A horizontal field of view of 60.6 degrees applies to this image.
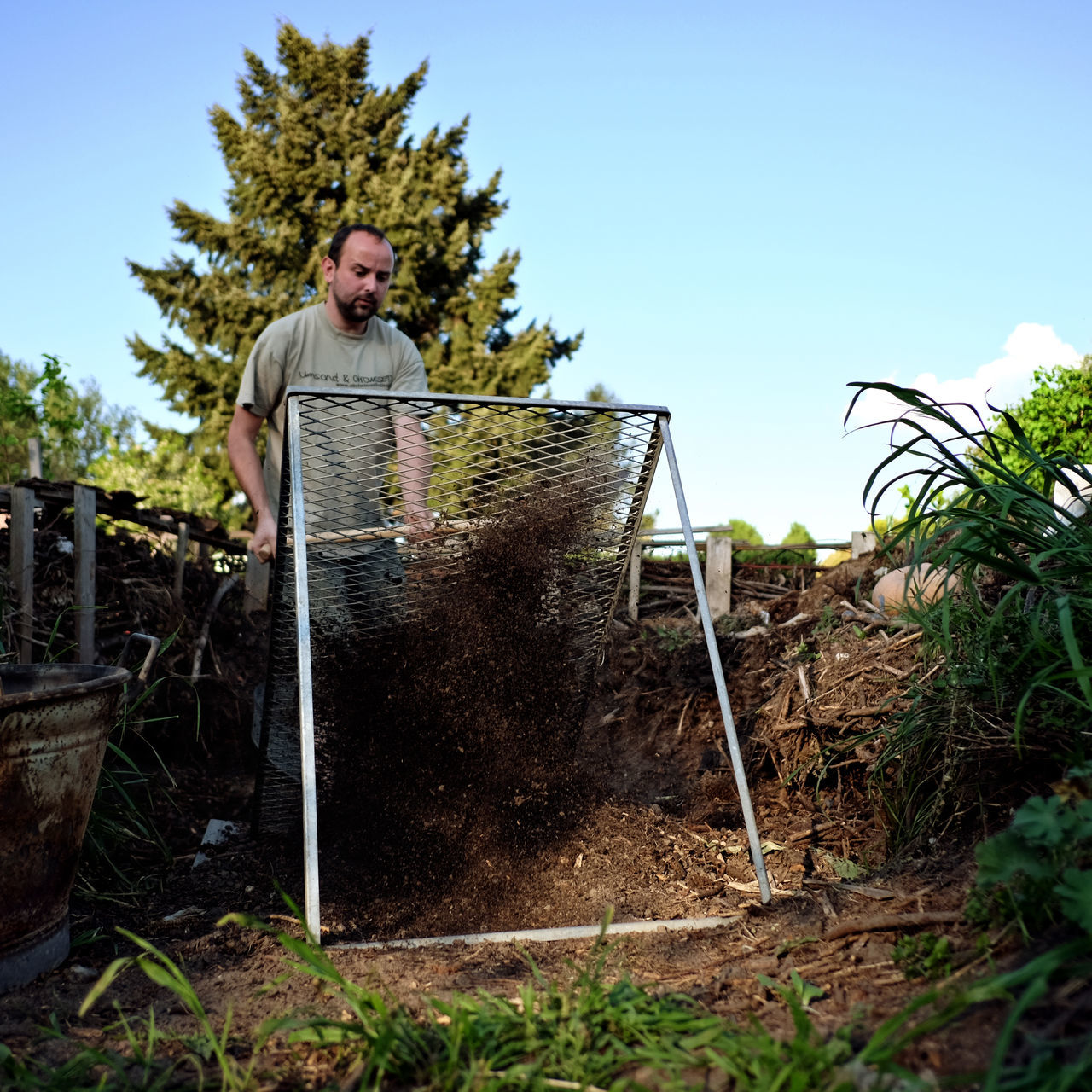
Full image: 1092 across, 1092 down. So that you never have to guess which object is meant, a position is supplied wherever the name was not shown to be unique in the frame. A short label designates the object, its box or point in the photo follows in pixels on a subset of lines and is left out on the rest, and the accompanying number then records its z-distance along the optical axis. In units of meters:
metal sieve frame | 2.26
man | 3.82
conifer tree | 16.84
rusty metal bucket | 2.11
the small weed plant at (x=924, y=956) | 1.62
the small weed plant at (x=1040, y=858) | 1.46
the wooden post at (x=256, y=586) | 6.83
